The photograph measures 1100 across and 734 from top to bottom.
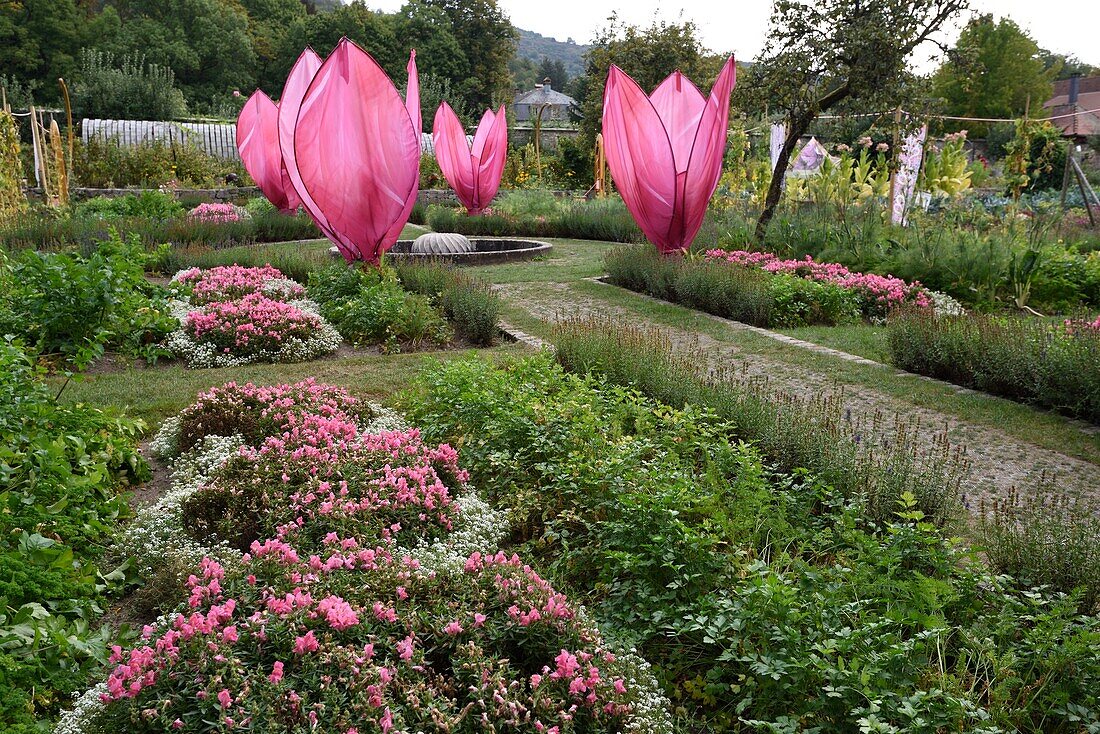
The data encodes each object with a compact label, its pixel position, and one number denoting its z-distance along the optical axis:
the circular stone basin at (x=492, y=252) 13.17
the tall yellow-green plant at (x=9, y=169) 13.47
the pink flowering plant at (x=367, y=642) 2.25
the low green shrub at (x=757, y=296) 8.66
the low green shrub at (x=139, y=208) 15.97
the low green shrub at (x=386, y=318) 7.69
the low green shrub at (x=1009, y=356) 5.53
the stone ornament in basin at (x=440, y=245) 13.12
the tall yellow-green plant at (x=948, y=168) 18.27
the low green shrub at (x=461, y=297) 7.70
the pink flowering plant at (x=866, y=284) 9.12
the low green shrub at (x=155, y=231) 11.80
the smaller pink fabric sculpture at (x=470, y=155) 18.80
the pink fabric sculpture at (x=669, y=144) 10.36
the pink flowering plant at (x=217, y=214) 15.48
